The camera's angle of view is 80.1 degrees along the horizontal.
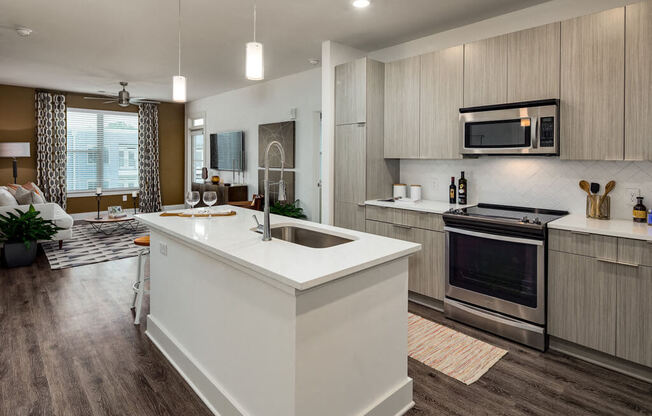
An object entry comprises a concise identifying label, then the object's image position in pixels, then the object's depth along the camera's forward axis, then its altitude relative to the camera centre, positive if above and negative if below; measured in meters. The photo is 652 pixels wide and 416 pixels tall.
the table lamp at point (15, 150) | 6.67 +0.74
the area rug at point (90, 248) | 5.06 -0.83
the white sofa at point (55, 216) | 5.23 -0.35
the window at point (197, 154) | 8.78 +0.87
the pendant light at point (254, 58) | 2.20 +0.75
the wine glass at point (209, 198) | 2.93 -0.05
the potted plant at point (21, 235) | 4.68 -0.53
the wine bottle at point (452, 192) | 3.75 -0.01
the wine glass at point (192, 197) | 2.99 -0.04
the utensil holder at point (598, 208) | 2.84 -0.13
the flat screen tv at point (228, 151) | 7.17 +0.79
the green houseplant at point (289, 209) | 5.63 -0.27
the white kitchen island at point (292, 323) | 1.60 -0.63
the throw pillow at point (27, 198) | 5.59 -0.08
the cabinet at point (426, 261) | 3.36 -0.62
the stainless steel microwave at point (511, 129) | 2.87 +0.49
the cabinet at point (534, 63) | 2.87 +0.97
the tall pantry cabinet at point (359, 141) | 3.92 +0.52
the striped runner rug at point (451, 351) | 2.48 -1.13
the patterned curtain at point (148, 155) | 8.67 +0.83
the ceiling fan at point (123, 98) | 6.61 +1.85
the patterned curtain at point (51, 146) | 7.44 +0.90
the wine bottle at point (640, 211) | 2.65 -0.14
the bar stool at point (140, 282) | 3.16 -0.76
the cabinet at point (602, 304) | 2.31 -0.72
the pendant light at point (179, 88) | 2.81 +0.76
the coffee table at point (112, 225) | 6.35 -0.64
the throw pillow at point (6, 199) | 5.15 -0.09
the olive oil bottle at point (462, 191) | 3.66 +0.00
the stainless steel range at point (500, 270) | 2.71 -0.60
